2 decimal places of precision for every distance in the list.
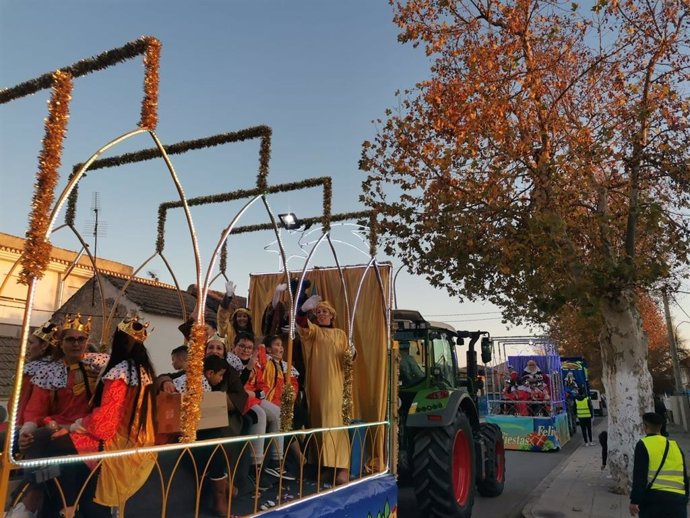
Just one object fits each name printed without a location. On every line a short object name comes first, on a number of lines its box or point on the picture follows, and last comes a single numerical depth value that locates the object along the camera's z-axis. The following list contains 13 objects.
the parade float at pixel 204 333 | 2.51
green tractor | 5.88
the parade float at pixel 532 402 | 13.75
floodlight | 6.46
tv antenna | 5.77
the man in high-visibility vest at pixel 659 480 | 4.05
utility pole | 18.70
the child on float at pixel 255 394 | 4.61
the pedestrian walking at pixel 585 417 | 14.17
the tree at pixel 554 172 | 7.50
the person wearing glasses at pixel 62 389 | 3.61
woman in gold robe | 5.59
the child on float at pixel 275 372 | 5.22
